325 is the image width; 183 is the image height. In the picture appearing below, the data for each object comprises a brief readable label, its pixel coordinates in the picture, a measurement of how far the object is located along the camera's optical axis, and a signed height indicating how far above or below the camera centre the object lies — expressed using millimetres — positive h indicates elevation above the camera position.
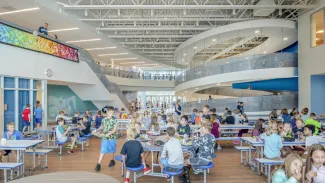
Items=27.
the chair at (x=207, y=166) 5273 -1472
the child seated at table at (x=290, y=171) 3053 -924
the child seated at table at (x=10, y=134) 6553 -1011
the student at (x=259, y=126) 8289 -1024
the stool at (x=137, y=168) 5133 -1485
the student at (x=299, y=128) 7253 -958
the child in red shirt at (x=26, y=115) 11531 -906
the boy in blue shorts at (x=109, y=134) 6680 -1020
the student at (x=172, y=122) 8467 -915
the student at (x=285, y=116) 10502 -853
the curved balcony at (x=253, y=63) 15711 +2067
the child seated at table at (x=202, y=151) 5359 -1211
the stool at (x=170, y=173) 4896 -1491
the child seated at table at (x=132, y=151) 5184 -1146
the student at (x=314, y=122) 8125 -862
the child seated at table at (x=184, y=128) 7293 -943
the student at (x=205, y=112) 9865 -681
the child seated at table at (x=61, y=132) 8274 -1222
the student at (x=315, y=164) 3518 -980
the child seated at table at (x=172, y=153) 5105 -1168
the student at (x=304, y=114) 9970 -749
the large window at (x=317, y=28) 13742 +3763
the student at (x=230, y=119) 10857 -1032
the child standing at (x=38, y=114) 12148 -906
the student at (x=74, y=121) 11192 -1140
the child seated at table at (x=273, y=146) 5719 -1138
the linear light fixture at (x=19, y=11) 13203 +4453
